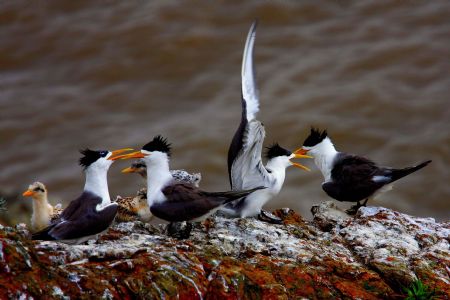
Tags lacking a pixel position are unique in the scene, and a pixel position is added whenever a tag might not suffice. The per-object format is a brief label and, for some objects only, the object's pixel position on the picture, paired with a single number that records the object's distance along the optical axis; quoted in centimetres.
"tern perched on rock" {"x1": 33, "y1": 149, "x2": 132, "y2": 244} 1238
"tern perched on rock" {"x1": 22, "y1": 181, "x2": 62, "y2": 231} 1463
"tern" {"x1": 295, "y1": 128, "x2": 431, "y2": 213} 1675
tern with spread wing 1492
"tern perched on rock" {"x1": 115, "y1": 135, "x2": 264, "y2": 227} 1348
